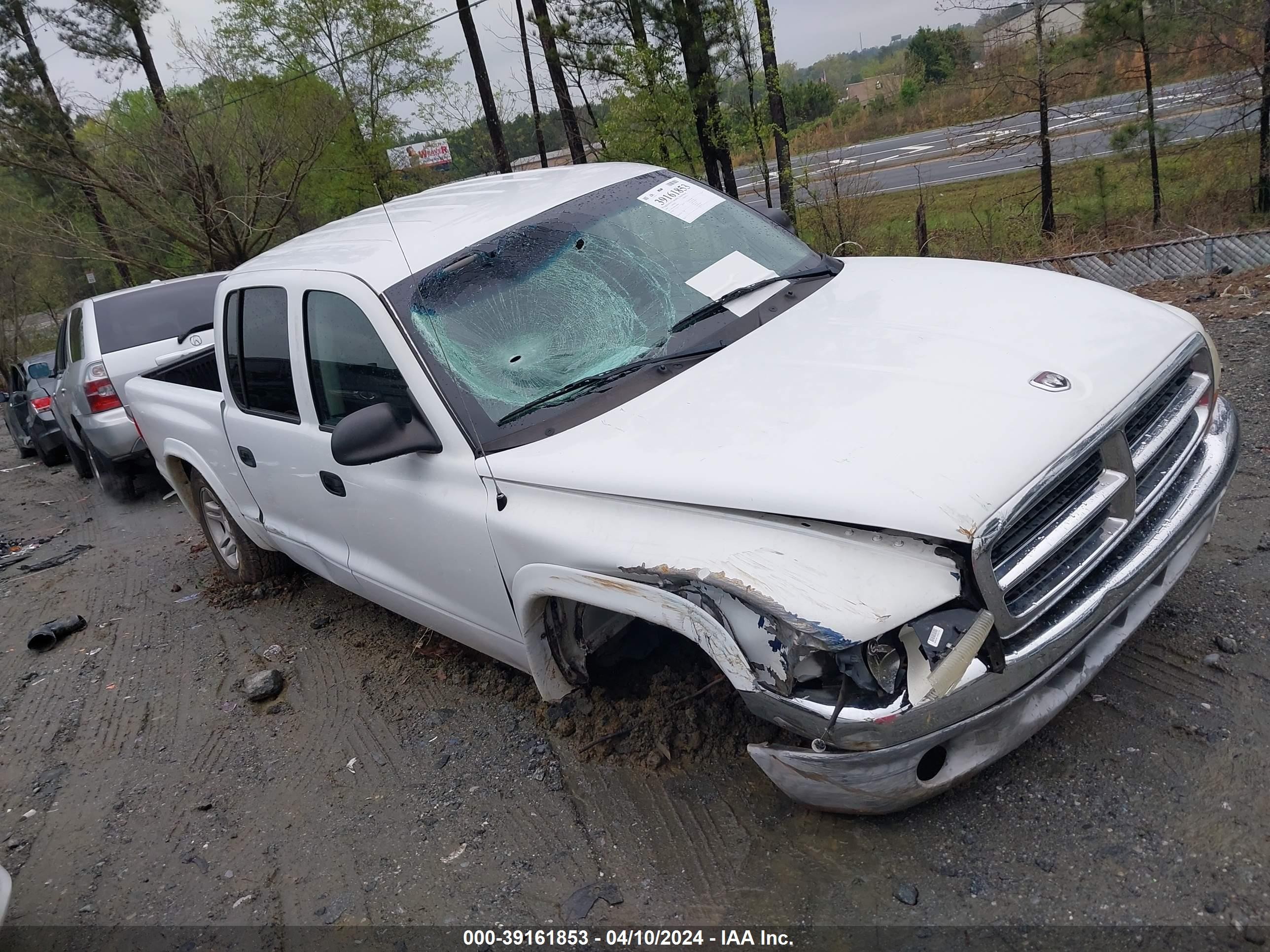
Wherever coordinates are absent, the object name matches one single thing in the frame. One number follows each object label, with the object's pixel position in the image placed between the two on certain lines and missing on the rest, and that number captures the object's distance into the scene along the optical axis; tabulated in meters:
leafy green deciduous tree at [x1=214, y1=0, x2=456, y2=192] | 25.25
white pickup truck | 2.07
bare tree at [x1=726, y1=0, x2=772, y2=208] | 15.58
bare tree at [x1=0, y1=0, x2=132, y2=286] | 15.73
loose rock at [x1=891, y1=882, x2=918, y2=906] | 2.28
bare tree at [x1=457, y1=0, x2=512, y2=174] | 19.81
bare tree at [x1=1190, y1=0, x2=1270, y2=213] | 11.80
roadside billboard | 26.84
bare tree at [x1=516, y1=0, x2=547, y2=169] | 20.38
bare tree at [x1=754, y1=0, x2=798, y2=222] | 14.94
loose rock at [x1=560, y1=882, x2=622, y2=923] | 2.50
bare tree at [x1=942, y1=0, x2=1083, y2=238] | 13.78
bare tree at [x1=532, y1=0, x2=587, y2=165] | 16.73
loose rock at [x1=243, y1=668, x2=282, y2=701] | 4.14
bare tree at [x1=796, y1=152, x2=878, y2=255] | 14.27
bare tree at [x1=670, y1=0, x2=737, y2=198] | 15.47
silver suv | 7.63
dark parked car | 10.40
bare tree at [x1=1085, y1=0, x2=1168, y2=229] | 13.36
